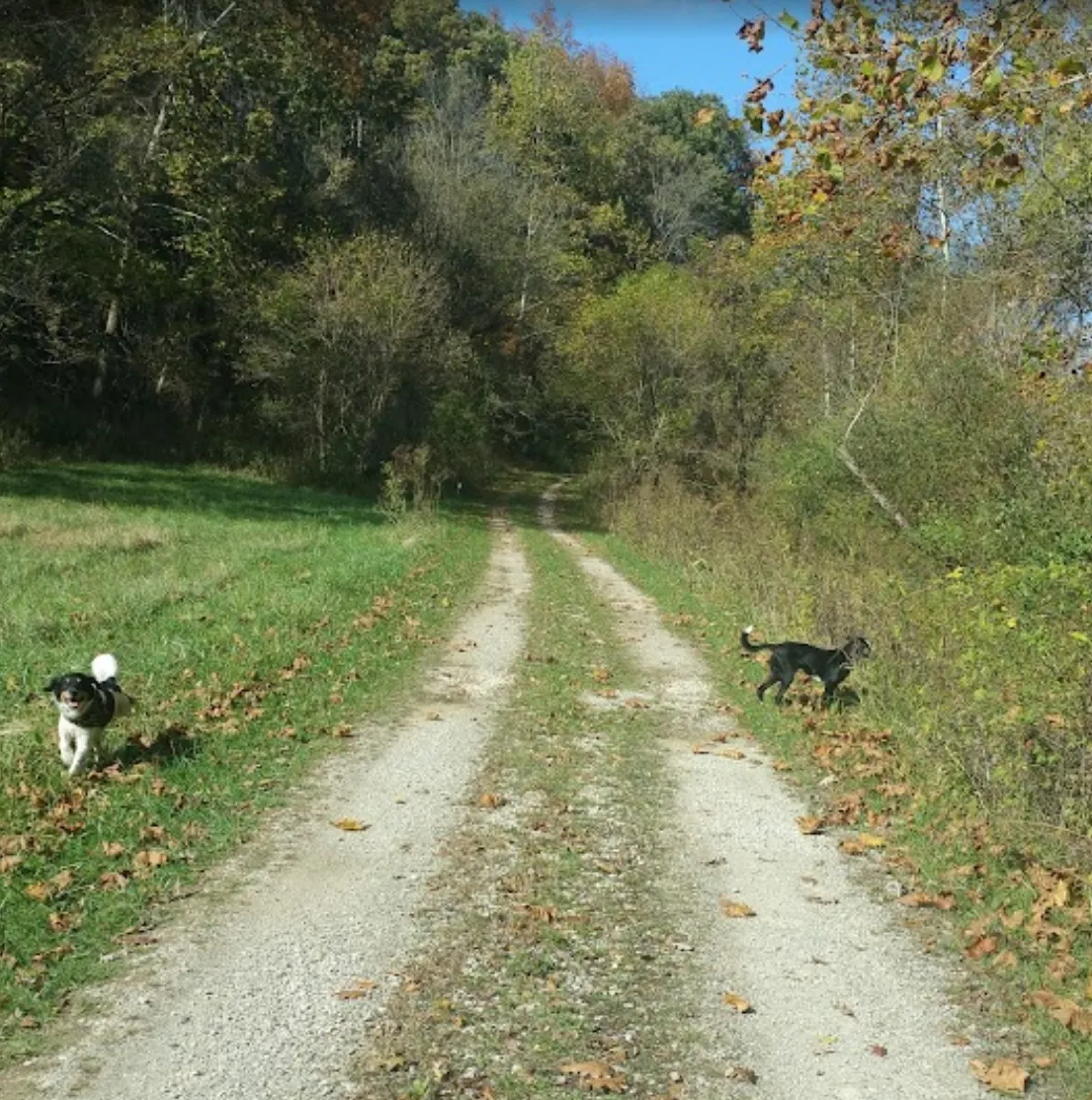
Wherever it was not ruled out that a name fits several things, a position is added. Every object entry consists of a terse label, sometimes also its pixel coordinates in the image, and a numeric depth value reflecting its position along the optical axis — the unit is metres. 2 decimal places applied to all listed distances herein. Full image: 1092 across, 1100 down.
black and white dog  7.72
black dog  11.31
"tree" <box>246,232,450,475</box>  38.78
